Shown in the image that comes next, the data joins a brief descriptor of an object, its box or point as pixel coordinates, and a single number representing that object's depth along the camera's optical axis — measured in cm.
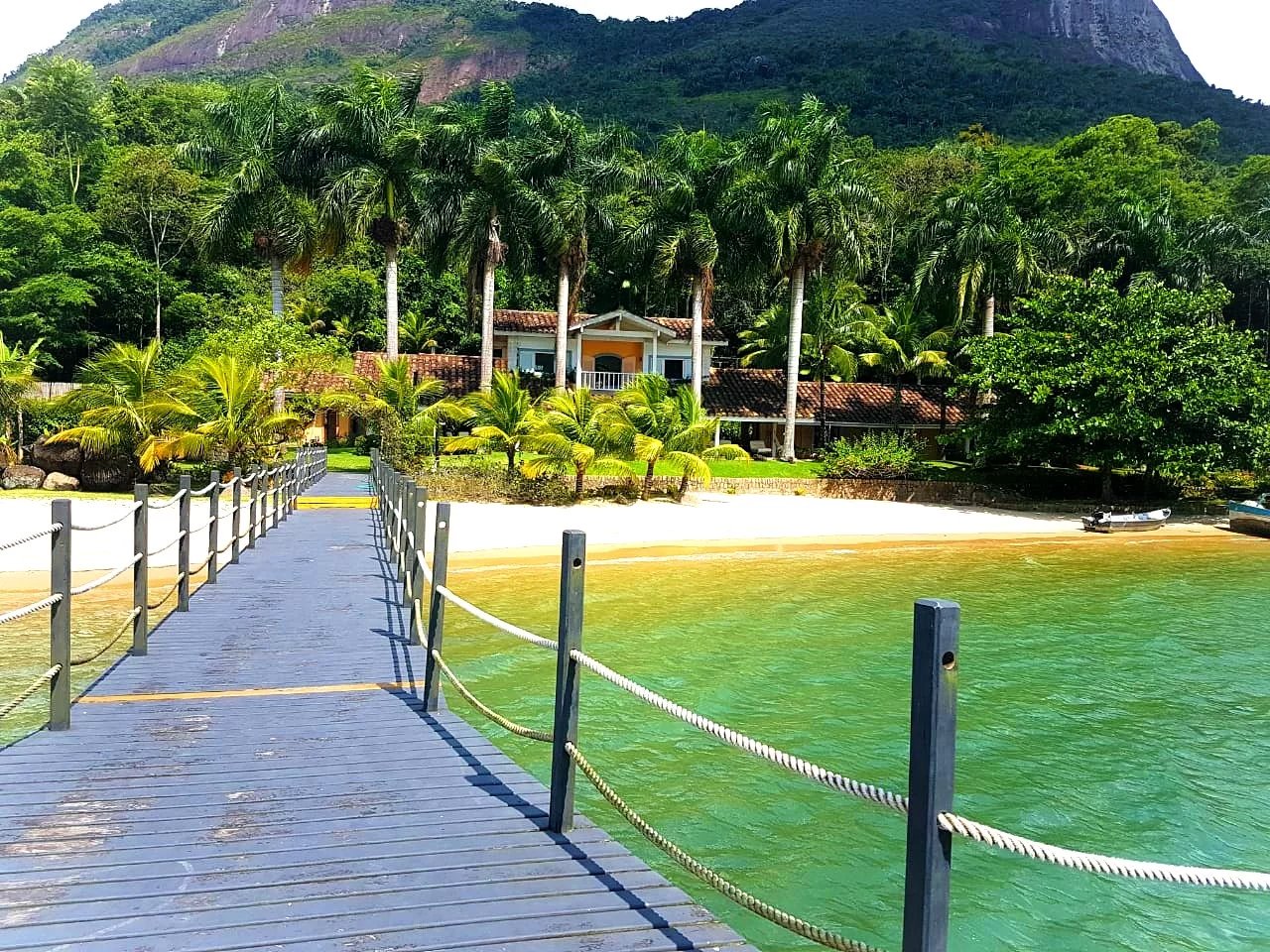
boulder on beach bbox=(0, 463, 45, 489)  2575
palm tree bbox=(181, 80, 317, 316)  3519
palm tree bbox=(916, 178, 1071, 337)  3947
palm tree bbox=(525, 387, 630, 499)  2672
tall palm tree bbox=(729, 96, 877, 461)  3622
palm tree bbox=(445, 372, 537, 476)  2777
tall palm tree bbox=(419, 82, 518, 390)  3566
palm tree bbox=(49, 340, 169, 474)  2480
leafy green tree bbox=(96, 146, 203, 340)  4438
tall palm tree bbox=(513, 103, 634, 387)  3550
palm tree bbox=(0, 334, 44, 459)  2711
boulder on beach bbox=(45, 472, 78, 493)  2573
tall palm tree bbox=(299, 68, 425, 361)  3444
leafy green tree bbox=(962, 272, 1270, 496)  3008
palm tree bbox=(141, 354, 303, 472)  2433
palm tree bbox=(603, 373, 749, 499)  2775
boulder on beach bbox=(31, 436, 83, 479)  2598
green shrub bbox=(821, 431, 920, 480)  3381
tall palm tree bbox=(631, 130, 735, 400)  3688
